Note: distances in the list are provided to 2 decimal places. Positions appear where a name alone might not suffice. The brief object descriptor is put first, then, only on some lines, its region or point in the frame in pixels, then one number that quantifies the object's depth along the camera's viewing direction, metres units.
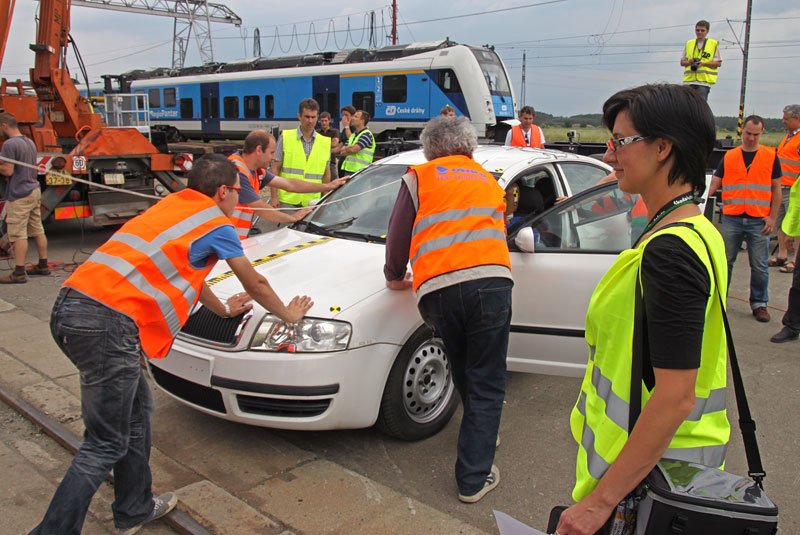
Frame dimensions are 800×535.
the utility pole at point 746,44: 15.33
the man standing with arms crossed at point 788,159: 7.80
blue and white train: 19.47
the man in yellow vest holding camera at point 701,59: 10.06
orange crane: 9.06
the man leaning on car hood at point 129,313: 2.60
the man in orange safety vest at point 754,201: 6.35
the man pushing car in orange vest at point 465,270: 3.15
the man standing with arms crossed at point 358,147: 8.84
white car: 3.34
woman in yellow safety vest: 1.32
